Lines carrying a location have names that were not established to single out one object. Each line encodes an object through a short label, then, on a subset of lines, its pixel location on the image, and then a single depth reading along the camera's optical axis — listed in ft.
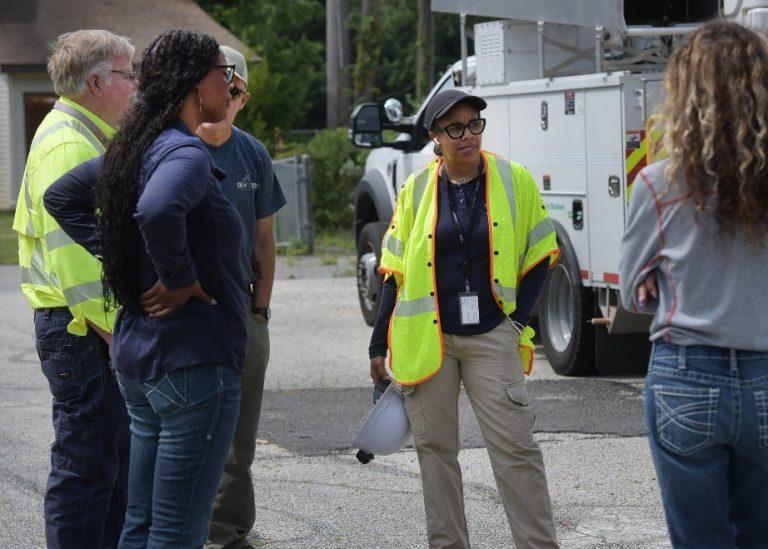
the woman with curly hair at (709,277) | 20.39
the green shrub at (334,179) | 153.50
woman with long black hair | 23.87
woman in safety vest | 31.23
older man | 29.79
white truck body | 56.08
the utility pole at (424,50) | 214.03
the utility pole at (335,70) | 198.87
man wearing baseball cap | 34.08
